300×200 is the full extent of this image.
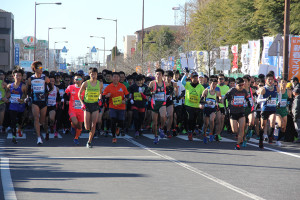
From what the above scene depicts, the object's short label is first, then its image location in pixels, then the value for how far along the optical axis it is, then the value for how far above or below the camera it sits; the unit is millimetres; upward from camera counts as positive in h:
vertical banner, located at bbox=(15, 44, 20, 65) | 83812 +1323
